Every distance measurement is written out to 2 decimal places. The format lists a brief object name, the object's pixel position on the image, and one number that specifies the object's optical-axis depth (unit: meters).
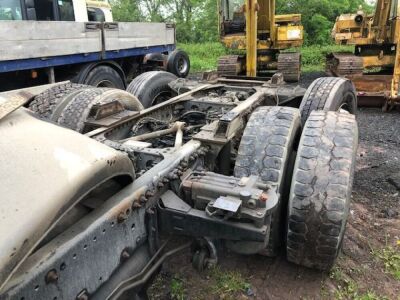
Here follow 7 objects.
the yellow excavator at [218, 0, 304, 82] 10.19
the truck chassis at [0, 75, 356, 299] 1.68
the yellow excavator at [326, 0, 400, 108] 8.36
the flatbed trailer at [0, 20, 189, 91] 6.40
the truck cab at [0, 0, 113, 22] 7.82
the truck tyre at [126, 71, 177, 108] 5.04
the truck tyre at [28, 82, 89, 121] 3.61
